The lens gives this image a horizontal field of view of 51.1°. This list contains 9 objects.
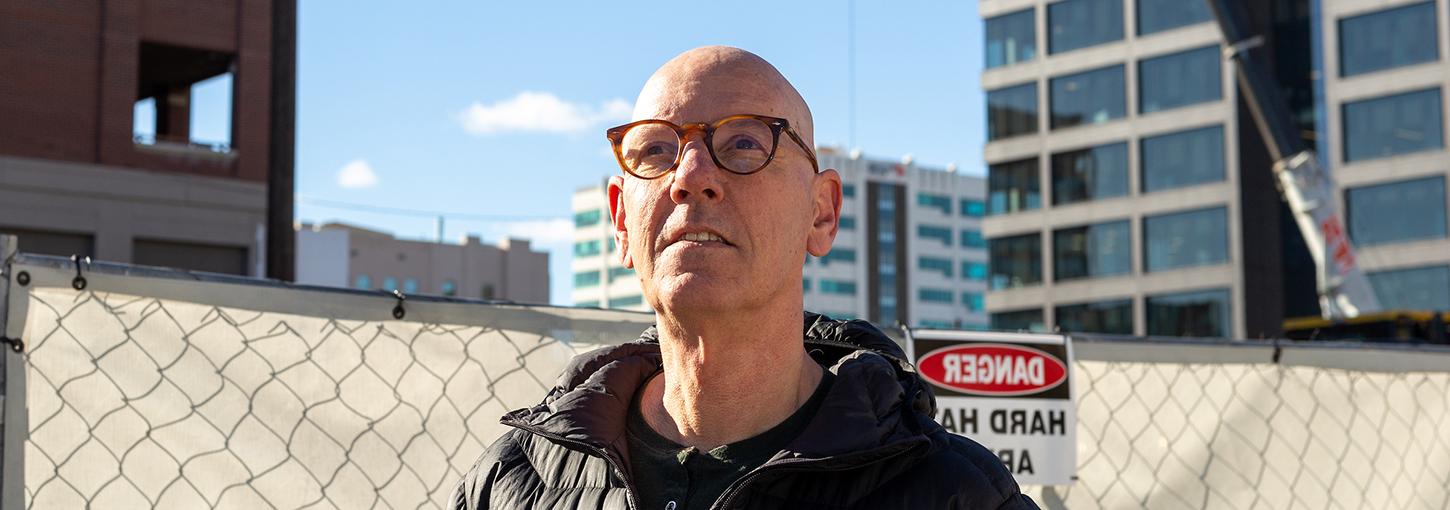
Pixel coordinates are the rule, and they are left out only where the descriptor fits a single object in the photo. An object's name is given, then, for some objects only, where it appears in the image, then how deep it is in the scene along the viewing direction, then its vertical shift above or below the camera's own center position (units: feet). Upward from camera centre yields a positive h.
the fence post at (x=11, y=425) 10.72 -0.74
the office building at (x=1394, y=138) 148.56 +18.68
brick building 88.12 +10.62
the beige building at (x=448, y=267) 282.77 +10.35
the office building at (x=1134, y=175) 163.94 +17.03
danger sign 14.37 -0.67
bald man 6.88 -0.25
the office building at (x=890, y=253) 387.75 +18.68
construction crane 82.58 +7.06
